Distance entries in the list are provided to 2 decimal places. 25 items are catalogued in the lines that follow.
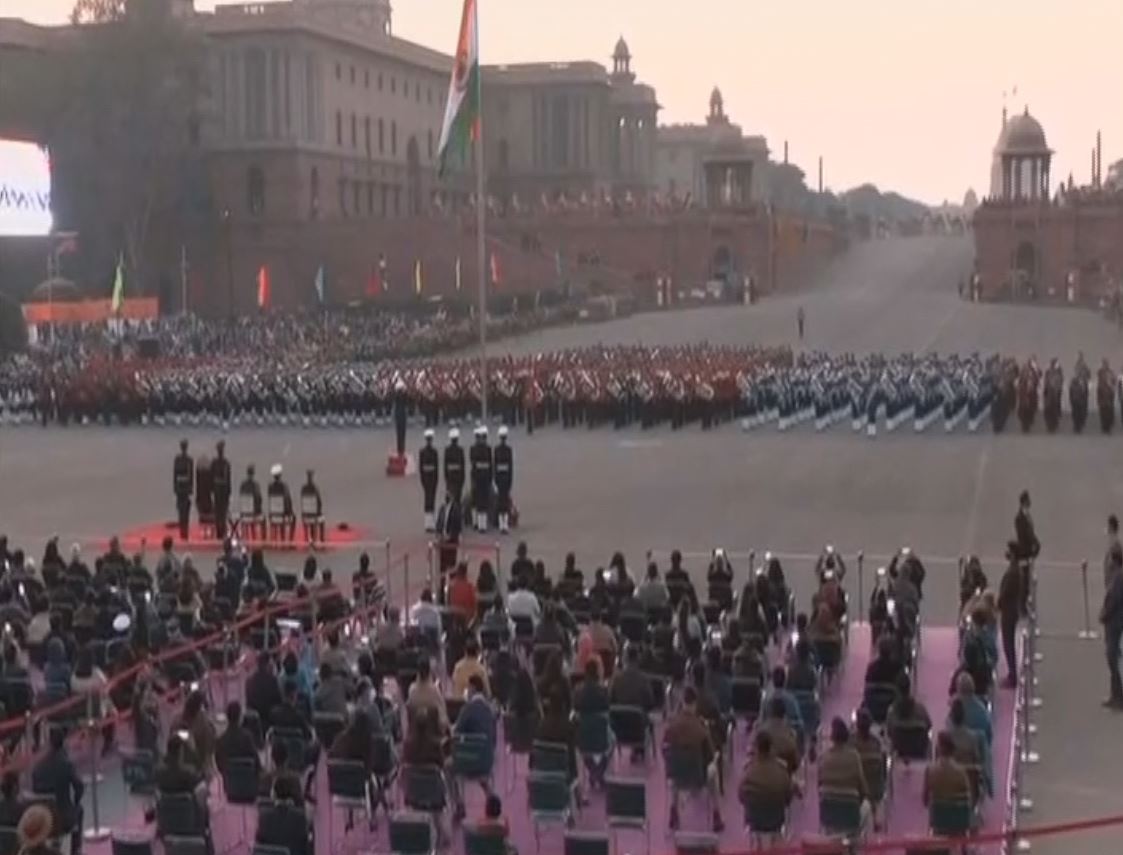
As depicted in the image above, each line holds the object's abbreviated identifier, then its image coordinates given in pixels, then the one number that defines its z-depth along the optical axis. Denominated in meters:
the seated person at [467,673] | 14.08
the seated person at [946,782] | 11.44
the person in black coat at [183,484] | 26.53
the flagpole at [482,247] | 29.32
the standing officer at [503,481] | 26.67
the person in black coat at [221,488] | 26.22
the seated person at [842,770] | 11.59
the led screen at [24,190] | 56.12
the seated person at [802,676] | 13.93
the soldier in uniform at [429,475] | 26.94
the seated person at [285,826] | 10.99
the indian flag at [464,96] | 28.73
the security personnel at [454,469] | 26.22
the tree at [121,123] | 79.75
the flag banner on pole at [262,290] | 67.38
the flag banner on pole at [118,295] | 52.88
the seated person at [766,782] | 11.55
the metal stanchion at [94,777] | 13.15
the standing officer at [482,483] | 26.64
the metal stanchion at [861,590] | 20.26
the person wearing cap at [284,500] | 25.14
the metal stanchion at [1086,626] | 19.00
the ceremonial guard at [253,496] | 25.27
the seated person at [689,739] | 12.47
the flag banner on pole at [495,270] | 77.79
